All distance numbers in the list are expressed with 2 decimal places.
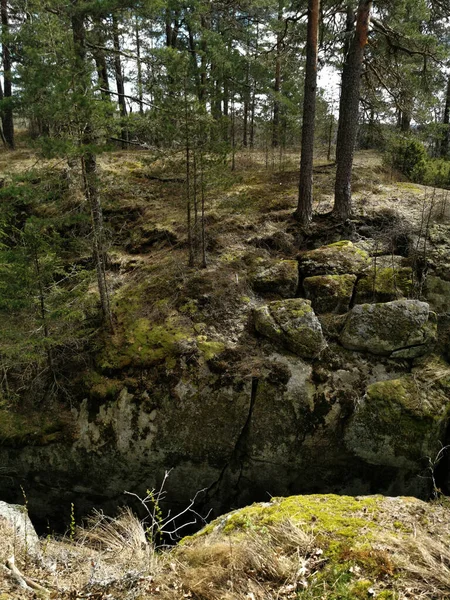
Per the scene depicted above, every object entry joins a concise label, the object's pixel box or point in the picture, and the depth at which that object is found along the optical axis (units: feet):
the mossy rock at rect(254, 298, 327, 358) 25.62
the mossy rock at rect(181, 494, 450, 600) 9.38
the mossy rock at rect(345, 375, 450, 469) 22.39
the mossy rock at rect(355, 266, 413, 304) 28.45
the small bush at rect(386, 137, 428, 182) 44.65
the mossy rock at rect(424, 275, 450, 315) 28.04
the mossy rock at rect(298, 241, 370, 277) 30.71
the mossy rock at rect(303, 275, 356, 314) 28.68
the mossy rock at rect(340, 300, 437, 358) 25.18
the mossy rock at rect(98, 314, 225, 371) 26.30
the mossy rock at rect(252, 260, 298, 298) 30.45
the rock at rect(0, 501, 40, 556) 14.17
